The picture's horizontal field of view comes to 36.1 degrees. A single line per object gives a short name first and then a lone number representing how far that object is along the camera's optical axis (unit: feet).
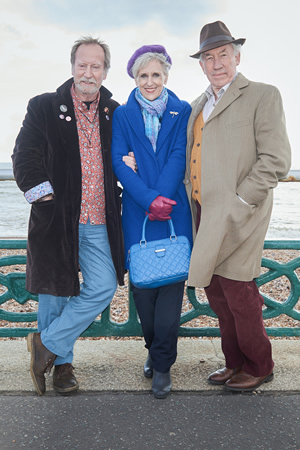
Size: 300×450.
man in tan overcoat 8.53
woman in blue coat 9.00
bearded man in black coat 9.17
